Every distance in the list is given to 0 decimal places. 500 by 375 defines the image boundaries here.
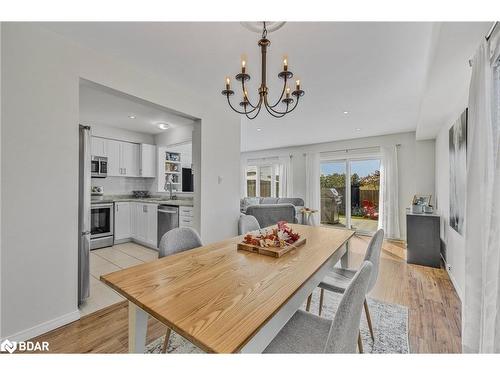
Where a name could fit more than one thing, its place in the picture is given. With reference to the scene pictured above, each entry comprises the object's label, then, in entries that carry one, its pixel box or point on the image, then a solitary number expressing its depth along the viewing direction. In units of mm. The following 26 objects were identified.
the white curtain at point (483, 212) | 1108
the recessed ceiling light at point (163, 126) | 4340
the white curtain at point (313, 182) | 6129
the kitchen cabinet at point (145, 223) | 3952
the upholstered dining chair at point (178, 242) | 1578
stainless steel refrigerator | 2111
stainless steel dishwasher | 3570
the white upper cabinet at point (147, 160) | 4812
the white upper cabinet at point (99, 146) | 4160
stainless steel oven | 3885
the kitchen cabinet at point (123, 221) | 4223
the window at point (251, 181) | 7633
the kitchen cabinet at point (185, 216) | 3375
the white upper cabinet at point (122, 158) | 4426
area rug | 1600
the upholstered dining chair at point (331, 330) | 785
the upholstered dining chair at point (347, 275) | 1427
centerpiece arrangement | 1438
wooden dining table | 703
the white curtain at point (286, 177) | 6637
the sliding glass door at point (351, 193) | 5422
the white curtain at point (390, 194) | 4941
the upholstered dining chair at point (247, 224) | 2407
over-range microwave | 4125
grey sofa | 4324
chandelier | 1391
